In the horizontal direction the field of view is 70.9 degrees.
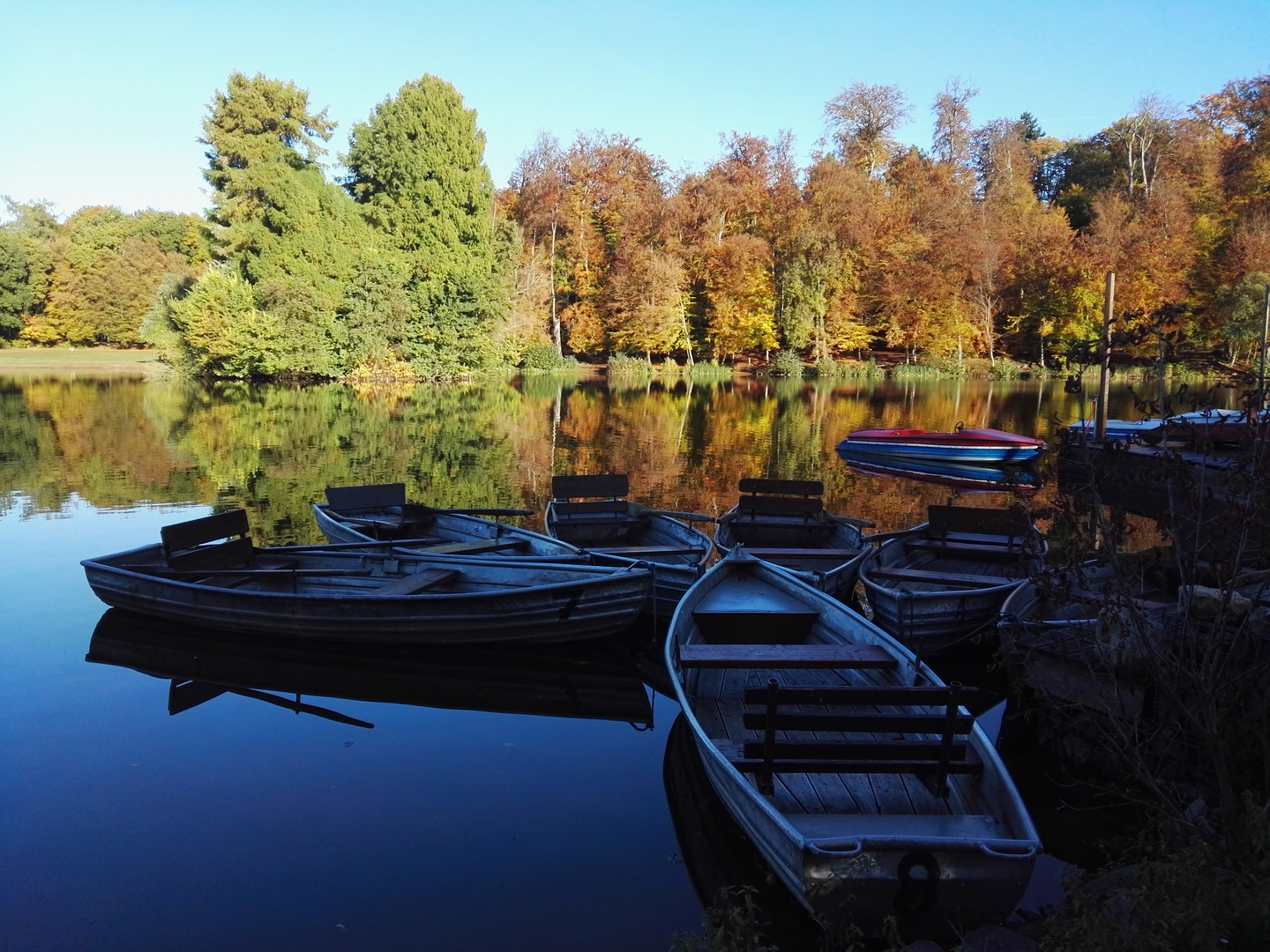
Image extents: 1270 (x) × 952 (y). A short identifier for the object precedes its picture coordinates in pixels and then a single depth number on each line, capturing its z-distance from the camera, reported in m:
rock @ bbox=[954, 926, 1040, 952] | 3.90
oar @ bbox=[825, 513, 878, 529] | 11.70
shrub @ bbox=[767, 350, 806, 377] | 52.12
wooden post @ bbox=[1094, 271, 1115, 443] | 13.52
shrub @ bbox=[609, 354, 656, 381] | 51.78
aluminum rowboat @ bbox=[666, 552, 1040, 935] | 4.16
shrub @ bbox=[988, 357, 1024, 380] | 50.22
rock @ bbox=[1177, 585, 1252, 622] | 5.00
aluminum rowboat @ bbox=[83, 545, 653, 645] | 8.64
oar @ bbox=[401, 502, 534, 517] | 12.06
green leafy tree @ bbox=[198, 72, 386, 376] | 41.25
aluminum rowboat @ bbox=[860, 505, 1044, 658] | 8.39
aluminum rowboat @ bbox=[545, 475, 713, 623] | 10.98
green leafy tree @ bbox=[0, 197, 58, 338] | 61.62
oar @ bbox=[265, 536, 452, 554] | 10.27
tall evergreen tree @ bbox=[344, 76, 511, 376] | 43.91
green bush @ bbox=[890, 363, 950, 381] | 50.47
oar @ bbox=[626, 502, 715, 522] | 11.67
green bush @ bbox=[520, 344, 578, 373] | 52.31
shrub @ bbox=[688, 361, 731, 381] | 52.00
